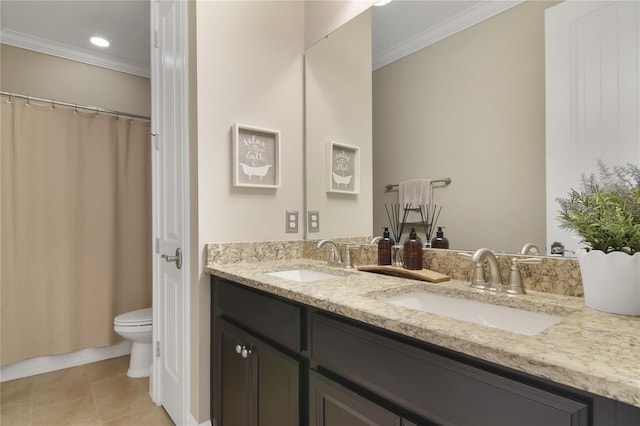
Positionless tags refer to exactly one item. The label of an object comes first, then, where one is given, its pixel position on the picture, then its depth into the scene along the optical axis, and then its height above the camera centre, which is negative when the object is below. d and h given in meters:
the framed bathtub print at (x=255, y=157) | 1.75 +0.29
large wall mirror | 1.14 +0.35
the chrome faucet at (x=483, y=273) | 1.11 -0.20
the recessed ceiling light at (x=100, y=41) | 2.70 +1.37
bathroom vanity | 0.55 -0.32
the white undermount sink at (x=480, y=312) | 0.92 -0.30
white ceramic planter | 0.79 -0.17
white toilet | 2.36 -0.85
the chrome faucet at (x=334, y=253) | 1.72 -0.21
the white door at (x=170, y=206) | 1.75 +0.04
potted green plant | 0.79 -0.08
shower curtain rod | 2.40 +0.82
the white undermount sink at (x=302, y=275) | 1.63 -0.31
